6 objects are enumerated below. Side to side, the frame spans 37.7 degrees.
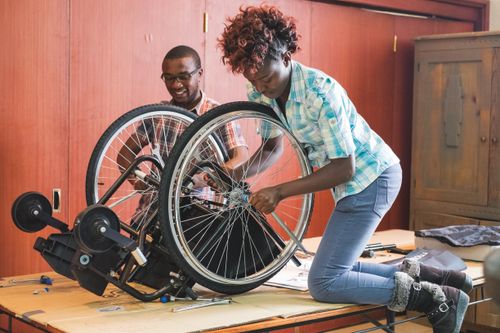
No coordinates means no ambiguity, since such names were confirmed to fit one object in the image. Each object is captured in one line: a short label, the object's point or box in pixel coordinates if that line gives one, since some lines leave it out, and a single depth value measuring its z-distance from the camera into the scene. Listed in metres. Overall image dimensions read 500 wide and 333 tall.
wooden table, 2.08
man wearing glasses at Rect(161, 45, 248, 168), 2.95
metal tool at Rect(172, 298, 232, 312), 2.27
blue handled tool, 2.58
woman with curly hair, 2.24
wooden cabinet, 4.55
